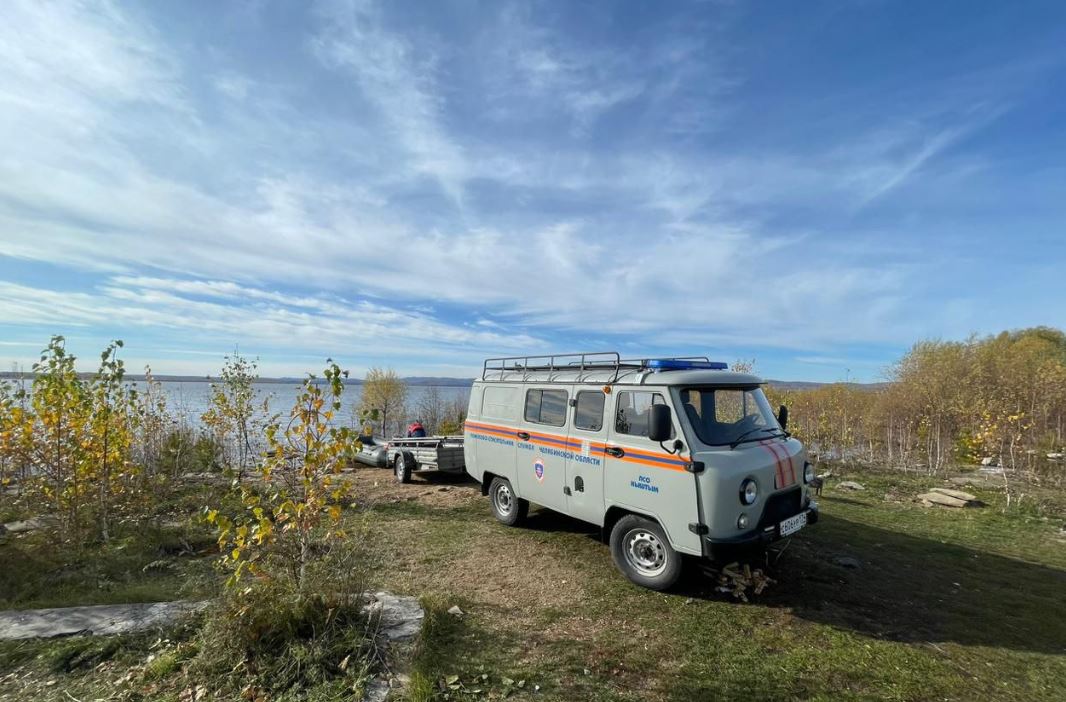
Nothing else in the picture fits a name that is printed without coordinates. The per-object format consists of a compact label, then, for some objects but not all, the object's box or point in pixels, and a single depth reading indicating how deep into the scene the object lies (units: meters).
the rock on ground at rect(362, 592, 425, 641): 4.26
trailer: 11.56
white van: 5.05
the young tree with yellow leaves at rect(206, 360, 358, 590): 4.07
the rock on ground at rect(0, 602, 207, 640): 4.12
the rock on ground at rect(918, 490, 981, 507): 10.14
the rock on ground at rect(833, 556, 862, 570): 6.49
